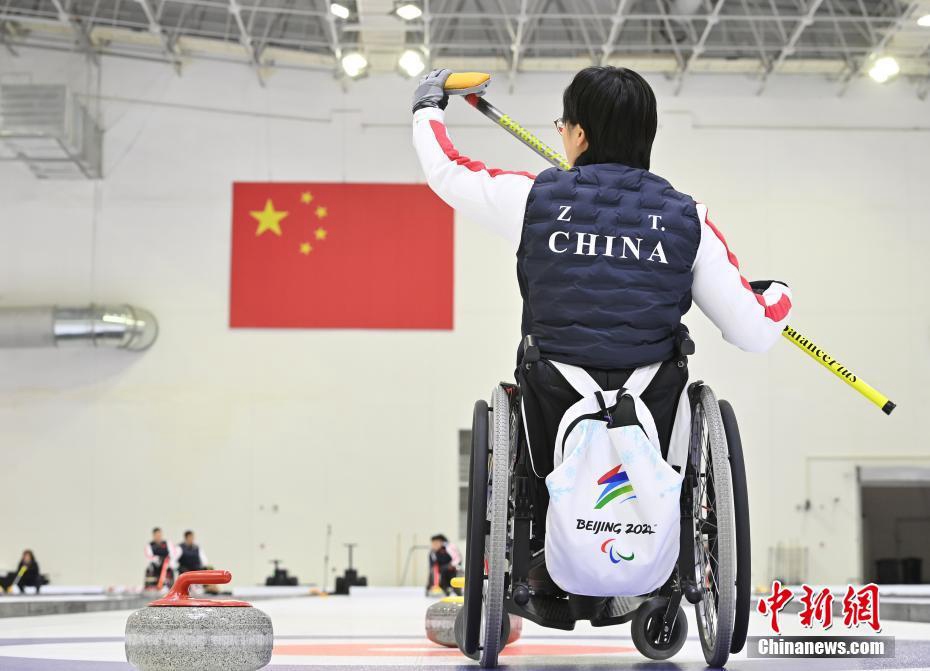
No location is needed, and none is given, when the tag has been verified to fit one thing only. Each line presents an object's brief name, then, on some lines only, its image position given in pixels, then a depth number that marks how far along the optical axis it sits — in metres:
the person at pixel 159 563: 17.94
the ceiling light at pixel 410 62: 20.22
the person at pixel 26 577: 18.38
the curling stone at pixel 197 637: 2.57
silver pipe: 20.27
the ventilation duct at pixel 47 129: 19.08
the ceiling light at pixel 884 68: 20.20
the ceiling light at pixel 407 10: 18.67
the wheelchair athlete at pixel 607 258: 2.93
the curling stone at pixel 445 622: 4.02
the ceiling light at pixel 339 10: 18.86
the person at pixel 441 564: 17.70
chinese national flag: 21.12
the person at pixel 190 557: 18.08
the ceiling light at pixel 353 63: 20.23
